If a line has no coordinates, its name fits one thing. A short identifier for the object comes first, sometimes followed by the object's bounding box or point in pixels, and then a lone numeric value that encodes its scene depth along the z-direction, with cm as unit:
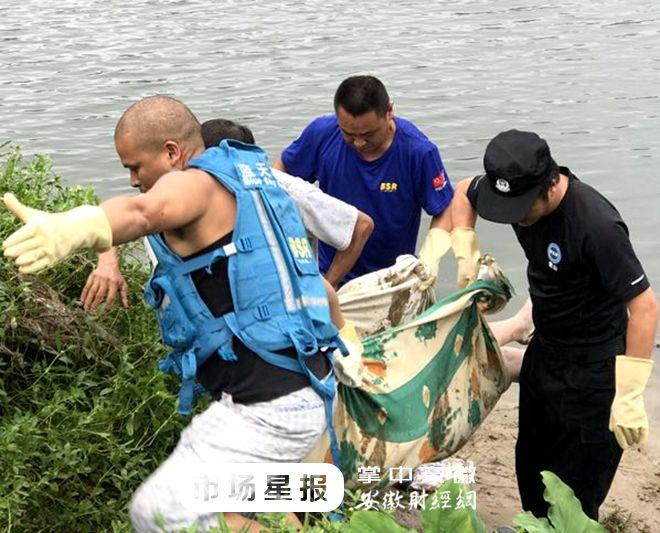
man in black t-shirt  384
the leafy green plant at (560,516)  287
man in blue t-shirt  484
